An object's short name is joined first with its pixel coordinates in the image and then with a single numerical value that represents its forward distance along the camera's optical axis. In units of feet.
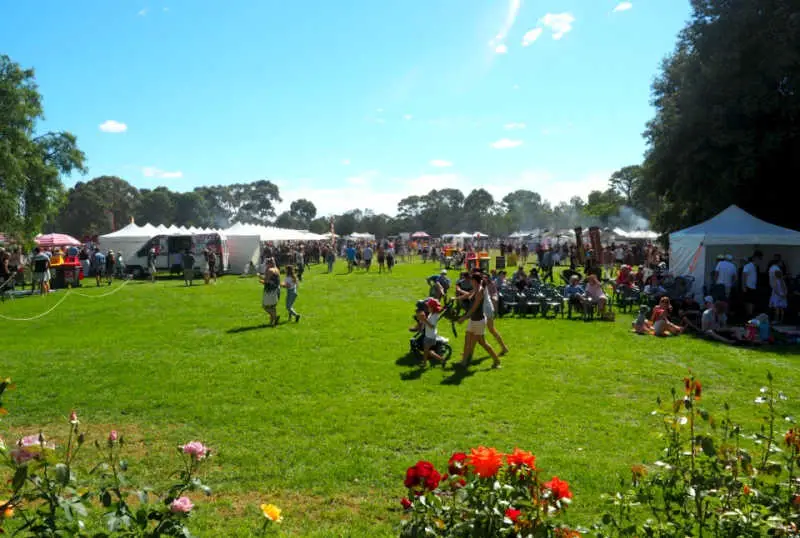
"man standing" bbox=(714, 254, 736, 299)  45.29
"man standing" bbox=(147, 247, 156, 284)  81.92
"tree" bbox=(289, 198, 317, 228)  368.68
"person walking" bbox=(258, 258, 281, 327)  40.68
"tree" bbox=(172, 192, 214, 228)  311.47
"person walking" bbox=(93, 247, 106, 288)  78.28
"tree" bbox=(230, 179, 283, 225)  378.32
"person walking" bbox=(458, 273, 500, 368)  27.40
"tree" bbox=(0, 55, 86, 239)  81.41
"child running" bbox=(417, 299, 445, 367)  28.94
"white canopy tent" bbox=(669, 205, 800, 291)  48.47
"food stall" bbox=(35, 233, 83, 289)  72.23
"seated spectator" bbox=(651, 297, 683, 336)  37.76
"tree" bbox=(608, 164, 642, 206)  282.36
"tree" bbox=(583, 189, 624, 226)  203.51
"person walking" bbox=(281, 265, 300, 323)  42.73
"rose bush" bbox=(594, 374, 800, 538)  7.37
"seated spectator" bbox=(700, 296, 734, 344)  38.09
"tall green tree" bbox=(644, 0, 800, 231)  56.13
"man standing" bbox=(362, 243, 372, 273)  93.82
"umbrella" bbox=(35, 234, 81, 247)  108.99
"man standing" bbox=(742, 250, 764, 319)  43.86
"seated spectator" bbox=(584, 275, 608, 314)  44.57
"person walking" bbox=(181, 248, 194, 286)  73.67
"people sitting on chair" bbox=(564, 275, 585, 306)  46.00
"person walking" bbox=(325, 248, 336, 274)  90.92
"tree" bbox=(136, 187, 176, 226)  300.20
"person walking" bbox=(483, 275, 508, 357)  28.99
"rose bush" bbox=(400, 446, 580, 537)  6.96
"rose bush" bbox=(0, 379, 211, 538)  6.41
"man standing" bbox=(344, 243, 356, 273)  94.25
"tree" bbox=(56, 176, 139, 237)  262.06
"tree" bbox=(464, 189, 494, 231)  358.43
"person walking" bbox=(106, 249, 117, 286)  81.35
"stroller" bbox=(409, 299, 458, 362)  29.86
